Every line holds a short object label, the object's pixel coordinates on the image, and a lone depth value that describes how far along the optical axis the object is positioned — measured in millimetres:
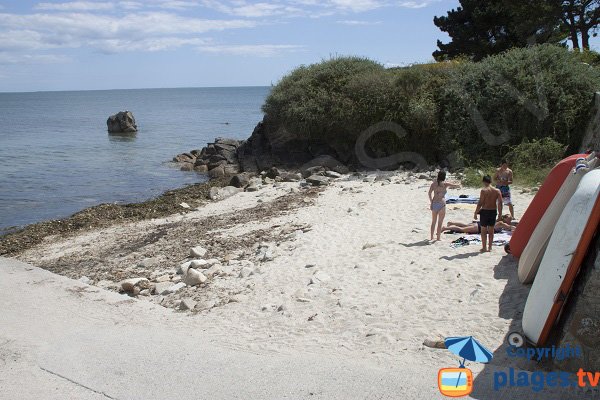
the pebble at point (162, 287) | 10305
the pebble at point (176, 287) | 10259
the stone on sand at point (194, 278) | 10391
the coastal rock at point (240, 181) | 21817
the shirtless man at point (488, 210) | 9906
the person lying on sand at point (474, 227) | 11227
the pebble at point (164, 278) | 10938
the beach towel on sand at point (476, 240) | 10437
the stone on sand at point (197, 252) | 12242
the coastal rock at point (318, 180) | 19830
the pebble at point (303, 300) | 8795
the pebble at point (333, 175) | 21031
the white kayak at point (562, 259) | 5809
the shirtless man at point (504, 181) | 12273
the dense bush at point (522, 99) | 19625
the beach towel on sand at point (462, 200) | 13969
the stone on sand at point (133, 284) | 10545
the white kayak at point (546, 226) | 7225
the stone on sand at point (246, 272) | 10555
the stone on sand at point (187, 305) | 9180
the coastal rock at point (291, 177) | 21812
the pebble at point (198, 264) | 11359
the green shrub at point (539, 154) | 17562
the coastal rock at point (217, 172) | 26547
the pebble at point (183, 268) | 11227
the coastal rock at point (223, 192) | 20312
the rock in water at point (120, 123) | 54344
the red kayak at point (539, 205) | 8392
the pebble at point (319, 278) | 9562
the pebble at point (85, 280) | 11370
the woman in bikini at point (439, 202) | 10938
